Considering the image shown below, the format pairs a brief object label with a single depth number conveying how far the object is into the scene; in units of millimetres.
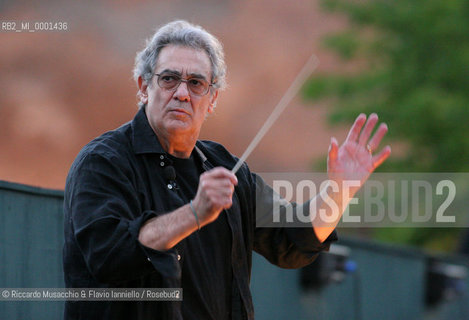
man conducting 5832
